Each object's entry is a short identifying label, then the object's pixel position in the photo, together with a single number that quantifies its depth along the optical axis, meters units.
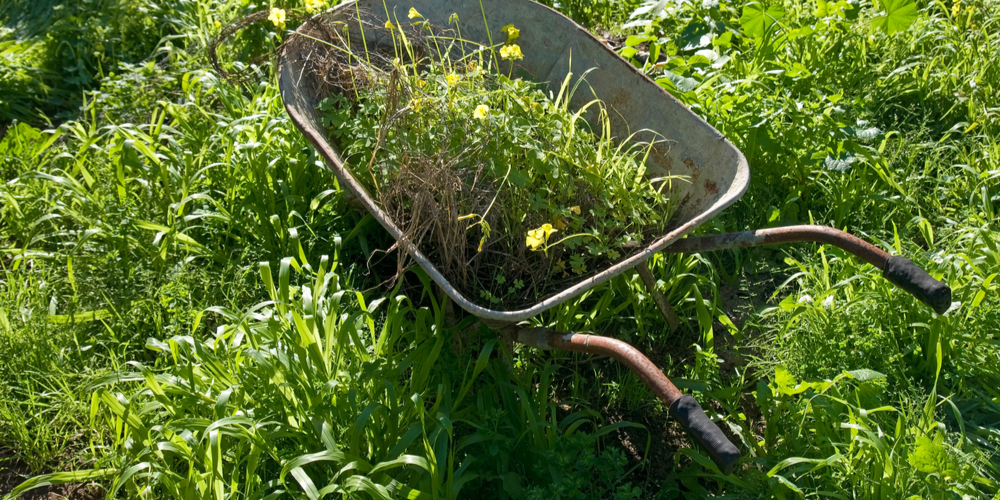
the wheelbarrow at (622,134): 1.62
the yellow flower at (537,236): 1.85
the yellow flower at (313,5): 2.36
